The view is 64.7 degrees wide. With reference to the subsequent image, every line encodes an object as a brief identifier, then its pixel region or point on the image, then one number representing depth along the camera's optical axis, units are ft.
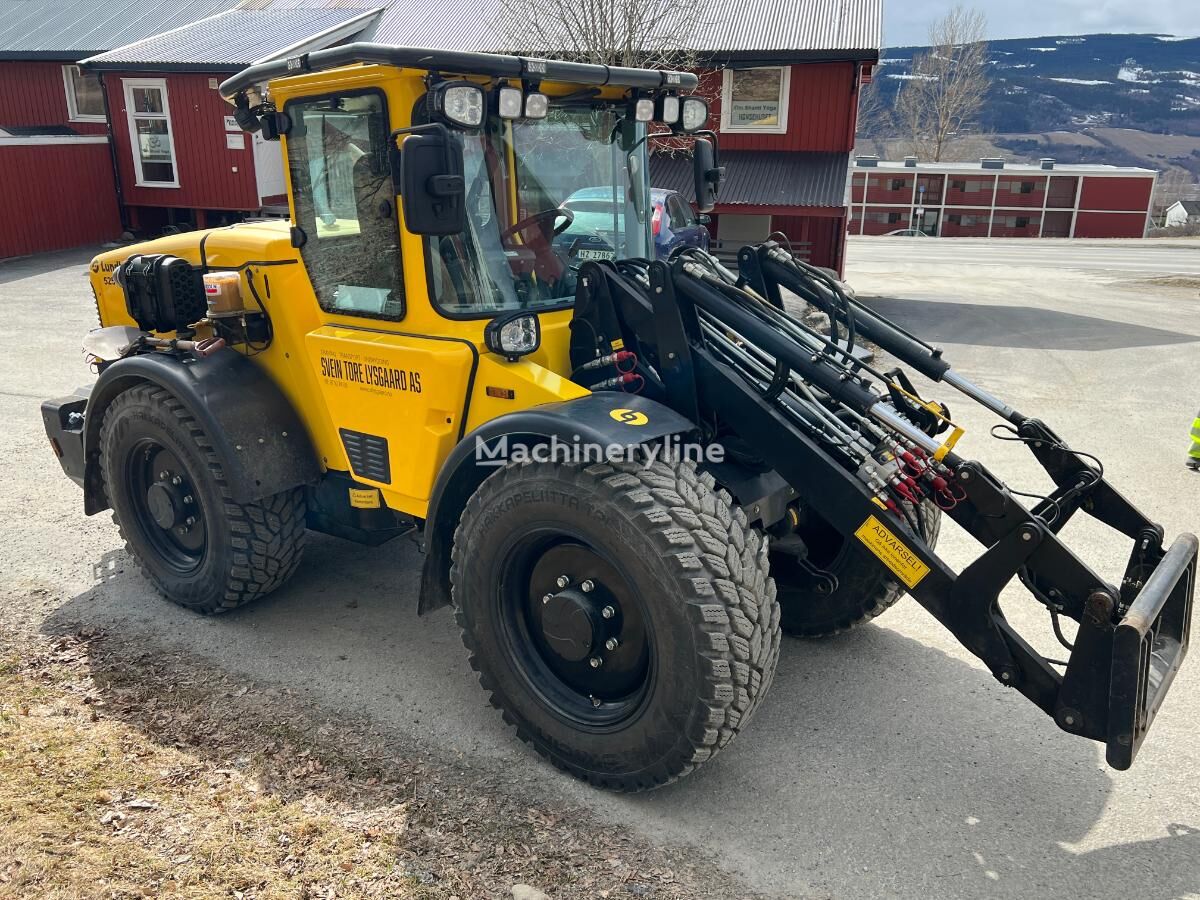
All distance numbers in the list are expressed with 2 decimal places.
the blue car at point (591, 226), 13.61
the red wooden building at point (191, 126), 61.67
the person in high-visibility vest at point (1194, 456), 25.12
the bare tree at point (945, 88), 197.06
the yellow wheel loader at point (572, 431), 10.79
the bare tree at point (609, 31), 48.16
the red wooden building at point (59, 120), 58.44
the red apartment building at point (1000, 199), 197.06
